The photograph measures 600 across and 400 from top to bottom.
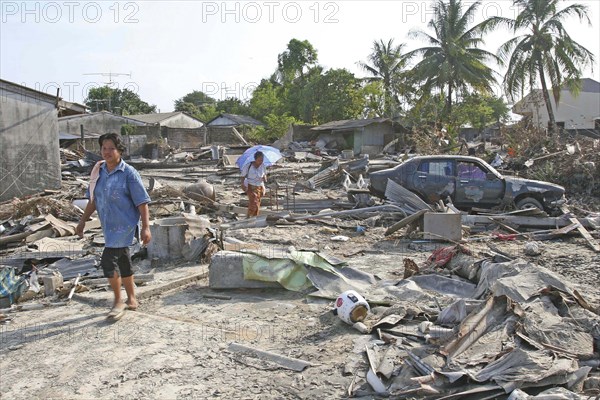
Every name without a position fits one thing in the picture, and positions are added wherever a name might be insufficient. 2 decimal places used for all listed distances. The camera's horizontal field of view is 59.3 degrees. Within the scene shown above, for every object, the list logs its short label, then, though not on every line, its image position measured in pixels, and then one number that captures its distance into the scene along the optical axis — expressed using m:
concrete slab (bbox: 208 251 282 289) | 6.26
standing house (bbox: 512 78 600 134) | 45.26
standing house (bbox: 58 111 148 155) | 43.75
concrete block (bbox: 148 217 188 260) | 7.76
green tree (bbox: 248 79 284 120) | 51.46
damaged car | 11.62
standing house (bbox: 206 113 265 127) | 49.26
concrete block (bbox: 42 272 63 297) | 6.39
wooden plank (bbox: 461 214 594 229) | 10.27
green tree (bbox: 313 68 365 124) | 41.75
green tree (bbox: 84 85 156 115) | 59.29
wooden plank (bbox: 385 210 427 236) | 9.42
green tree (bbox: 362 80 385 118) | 40.75
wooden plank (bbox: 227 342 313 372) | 4.20
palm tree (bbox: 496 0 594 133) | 29.03
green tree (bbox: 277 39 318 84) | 51.00
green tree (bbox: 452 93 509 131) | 37.03
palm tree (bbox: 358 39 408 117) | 39.09
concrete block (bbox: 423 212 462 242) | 8.98
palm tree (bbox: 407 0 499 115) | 34.66
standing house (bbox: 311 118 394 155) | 35.49
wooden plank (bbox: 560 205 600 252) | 8.82
